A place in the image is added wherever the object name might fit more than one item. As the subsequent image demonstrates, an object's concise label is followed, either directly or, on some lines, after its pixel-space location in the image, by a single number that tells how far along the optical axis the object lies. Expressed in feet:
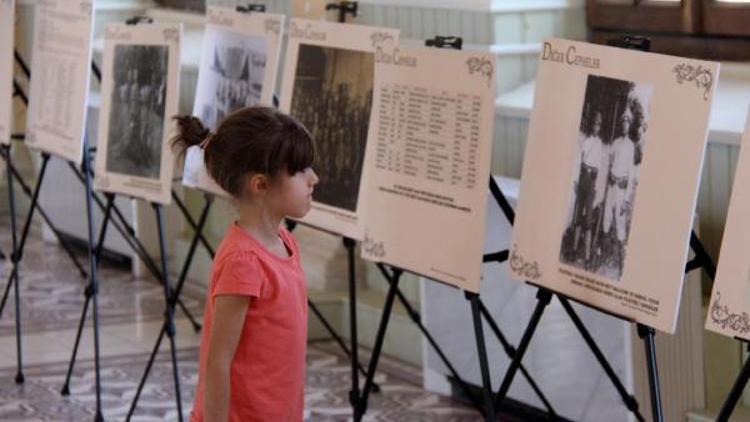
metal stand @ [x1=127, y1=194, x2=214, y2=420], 18.43
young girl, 11.44
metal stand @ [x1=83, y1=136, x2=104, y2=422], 19.54
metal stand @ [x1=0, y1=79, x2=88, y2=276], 22.45
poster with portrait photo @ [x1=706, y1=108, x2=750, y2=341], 11.77
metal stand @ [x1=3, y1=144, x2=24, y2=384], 21.67
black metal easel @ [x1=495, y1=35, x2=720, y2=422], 12.19
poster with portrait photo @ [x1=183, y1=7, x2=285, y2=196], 18.44
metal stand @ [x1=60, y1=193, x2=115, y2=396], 19.57
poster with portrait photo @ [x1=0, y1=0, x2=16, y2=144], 22.39
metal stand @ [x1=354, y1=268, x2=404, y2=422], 15.30
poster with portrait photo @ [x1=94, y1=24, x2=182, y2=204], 18.94
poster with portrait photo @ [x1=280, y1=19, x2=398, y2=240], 16.99
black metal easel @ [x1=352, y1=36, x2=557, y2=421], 13.87
